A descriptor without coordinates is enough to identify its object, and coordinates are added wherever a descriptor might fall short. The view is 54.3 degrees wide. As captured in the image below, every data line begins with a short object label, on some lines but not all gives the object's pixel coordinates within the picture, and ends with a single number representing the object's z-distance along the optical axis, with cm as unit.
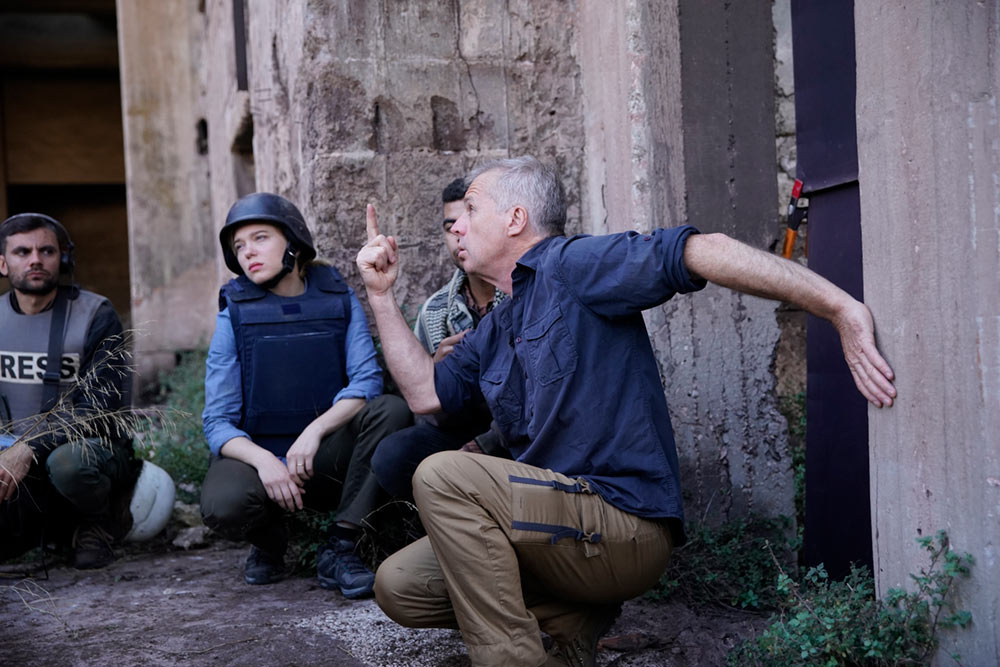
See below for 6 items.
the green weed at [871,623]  216
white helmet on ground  436
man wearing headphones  395
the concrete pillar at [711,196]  362
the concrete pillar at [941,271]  207
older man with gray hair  230
